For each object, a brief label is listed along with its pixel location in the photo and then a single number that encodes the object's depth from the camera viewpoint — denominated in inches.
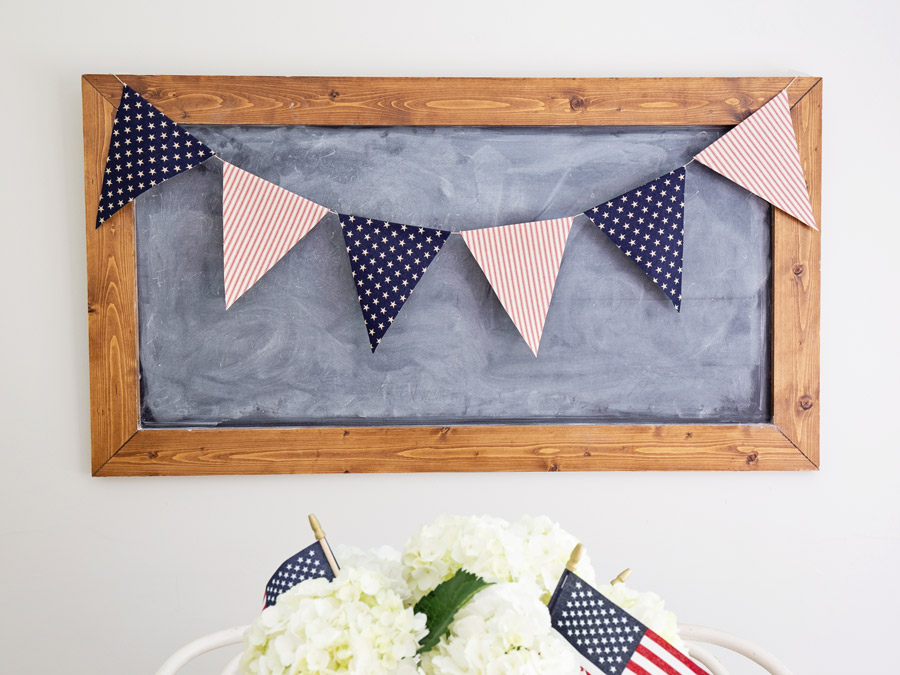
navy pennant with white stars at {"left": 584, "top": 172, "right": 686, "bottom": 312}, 51.9
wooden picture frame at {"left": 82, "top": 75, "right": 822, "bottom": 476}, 51.9
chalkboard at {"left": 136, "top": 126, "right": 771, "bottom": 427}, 52.7
